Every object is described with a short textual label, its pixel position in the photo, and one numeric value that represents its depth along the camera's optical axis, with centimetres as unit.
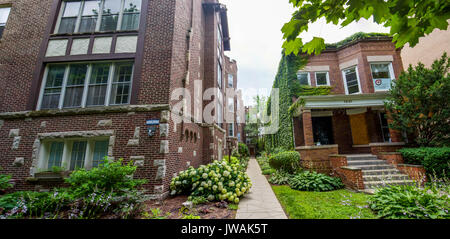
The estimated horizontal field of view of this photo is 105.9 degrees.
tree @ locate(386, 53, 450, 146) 729
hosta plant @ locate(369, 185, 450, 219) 327
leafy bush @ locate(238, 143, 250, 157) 2155
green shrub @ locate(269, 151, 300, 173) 867
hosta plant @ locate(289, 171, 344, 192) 654
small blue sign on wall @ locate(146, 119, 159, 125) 602
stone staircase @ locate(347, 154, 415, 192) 668
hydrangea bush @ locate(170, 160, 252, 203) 534
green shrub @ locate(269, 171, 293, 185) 796
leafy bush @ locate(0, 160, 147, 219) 397
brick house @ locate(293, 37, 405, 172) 1056
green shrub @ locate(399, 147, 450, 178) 651
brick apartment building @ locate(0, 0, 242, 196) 607
